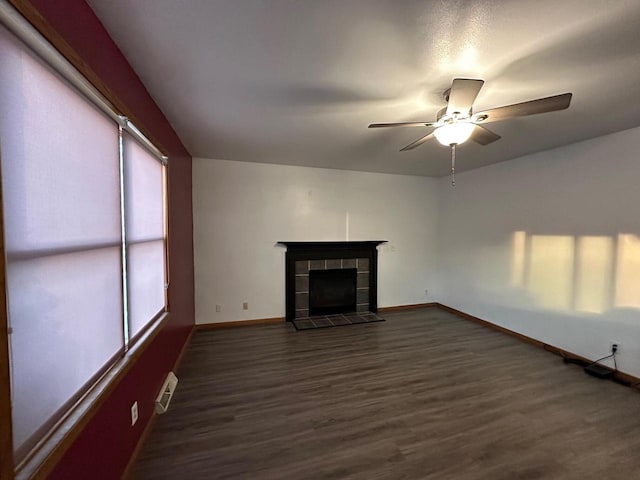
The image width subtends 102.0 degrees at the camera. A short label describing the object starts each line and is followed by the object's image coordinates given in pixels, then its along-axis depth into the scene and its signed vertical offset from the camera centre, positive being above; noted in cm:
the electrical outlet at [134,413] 159 -115
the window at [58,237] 81 -4
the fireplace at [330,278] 418 -79
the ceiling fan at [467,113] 145 +77
